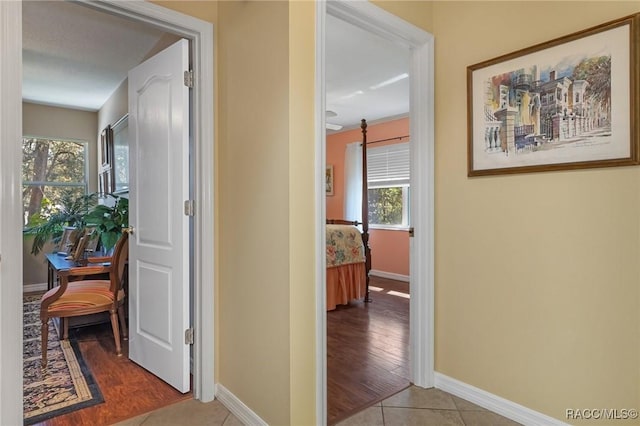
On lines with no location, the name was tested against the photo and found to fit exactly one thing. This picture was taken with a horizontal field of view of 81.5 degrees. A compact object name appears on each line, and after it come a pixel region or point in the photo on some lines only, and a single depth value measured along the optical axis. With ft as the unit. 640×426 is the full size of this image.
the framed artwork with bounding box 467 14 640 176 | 4.95
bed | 12.64
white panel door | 6.75
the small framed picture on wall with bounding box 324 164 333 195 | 21.59
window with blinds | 18.06
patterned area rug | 6.52
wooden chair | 8.56
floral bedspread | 12.66
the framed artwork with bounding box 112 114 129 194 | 12.59
